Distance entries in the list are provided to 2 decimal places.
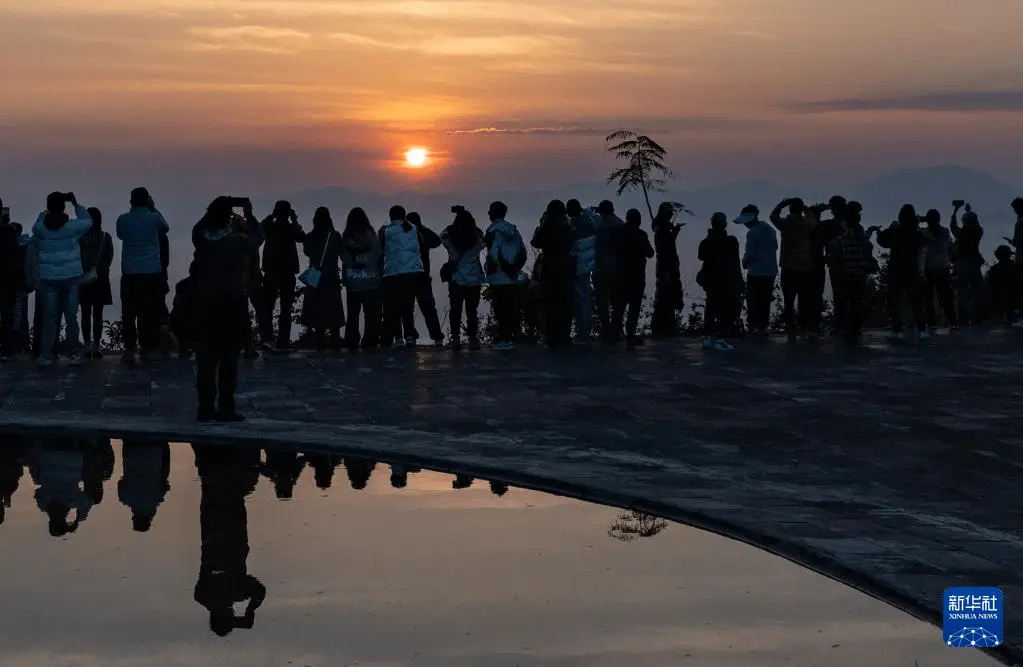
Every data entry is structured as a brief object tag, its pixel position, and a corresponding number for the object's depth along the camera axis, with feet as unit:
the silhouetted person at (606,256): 73.67
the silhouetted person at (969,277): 87.10
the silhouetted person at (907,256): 74.59
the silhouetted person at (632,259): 72.84
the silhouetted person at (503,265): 72.79
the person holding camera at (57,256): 66.69
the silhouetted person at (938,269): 82.48
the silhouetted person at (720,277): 72.95
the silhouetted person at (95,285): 69.51
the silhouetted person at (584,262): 74.38
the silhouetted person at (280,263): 72.59
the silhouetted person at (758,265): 75.36
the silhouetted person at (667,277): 75.56
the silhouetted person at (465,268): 73.92
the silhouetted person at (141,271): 68.59
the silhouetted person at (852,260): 74.79
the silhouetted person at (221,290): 49.85
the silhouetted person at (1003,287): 86.02
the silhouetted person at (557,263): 71.97
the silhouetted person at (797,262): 75.77
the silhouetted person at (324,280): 73.20
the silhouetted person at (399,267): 73.26
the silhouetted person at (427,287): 74.18
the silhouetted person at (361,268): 73.26
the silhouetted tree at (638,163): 121.08
